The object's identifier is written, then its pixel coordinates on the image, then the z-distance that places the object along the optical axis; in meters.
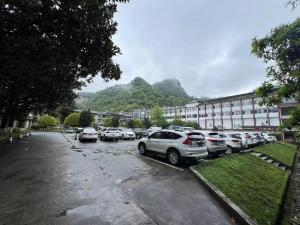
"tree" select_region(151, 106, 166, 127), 76.94
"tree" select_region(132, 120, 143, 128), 78.07
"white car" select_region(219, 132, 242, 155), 15.55
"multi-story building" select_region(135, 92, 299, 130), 54.12
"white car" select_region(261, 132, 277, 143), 29.70
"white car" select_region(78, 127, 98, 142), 21.36
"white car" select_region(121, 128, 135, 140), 26.25
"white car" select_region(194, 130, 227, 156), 12.48
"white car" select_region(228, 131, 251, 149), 18.43
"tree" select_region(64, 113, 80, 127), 66.56
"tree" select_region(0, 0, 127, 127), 7.32
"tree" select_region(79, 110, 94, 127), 65.88
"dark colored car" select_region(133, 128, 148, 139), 31.41
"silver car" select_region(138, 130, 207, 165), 9.46
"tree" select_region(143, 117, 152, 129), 77.69
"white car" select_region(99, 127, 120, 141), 22.81
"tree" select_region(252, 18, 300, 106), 3.76
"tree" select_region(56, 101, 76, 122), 80.15
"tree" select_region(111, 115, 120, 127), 79.52
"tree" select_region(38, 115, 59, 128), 65.76
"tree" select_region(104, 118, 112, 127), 83.09
